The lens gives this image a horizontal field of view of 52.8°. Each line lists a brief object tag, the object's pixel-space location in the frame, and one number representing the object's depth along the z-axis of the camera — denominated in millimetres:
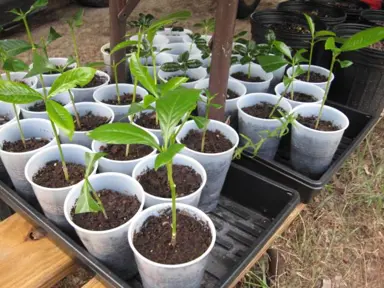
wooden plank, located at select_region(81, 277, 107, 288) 853
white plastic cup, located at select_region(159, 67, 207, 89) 1444
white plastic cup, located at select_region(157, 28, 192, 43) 1832
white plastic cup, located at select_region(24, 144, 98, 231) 876
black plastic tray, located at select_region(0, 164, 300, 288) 832
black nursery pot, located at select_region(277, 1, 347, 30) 1940
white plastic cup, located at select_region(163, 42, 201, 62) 1683
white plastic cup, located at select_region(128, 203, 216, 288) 717
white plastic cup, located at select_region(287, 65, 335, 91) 1404
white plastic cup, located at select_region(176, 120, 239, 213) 988
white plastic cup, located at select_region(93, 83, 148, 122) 1208
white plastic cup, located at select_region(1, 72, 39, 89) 1349
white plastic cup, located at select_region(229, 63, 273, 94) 1374
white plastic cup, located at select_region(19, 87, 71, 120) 1162
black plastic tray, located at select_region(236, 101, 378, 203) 1069
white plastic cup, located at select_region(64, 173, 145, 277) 783
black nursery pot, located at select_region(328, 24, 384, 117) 1464
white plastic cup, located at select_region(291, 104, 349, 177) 1119
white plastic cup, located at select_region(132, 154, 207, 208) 862
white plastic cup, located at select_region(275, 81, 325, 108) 1340
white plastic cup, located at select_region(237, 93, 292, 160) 1171
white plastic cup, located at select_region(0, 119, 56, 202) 973
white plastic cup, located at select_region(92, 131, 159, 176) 959
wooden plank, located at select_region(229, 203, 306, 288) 845
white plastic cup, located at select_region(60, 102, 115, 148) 1146
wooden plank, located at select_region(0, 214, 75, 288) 864
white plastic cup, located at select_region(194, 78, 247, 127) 1281
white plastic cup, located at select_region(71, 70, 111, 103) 1315
